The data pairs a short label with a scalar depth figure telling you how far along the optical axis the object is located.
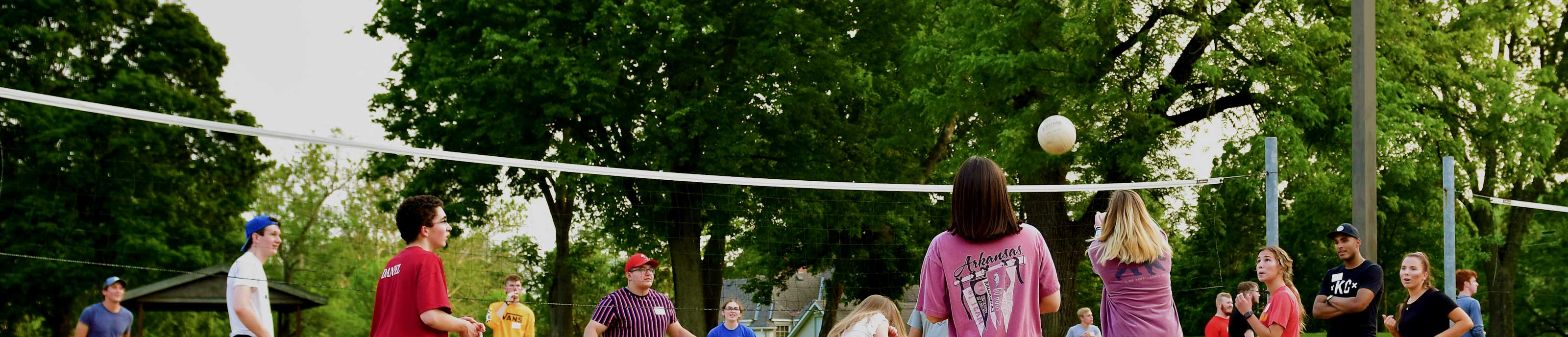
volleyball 10.98
